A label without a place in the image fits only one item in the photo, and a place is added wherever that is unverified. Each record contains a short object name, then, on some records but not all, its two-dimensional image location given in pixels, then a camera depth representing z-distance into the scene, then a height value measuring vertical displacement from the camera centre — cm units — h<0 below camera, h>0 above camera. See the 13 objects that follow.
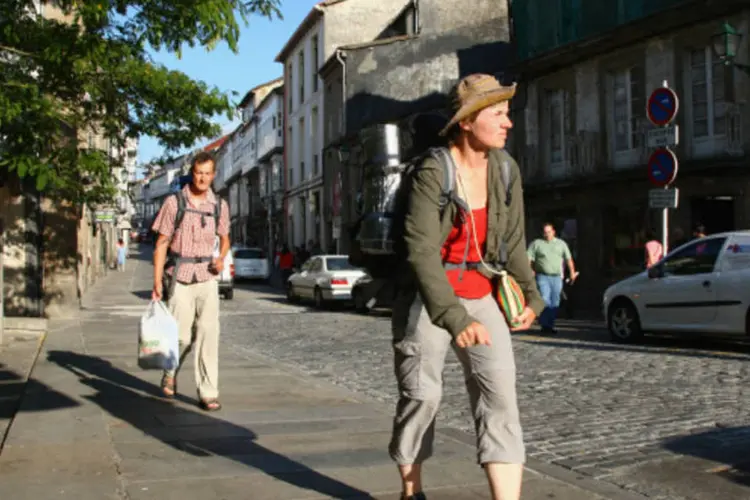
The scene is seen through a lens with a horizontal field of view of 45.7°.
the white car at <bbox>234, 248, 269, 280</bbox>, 3741 +6
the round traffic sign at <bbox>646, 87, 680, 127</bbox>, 1381 +237
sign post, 1387 +178
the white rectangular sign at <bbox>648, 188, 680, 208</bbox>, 1401 +94
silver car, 2156 -41
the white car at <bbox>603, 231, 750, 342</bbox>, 1132 -50
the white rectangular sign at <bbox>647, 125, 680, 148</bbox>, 1384 +189
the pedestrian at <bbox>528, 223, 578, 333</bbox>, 1406 -9
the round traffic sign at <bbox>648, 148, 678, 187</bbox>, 1413 +145
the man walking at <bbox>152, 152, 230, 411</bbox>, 657 +0
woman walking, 338 -10
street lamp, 1619 +395
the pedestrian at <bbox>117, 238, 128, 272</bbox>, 4641 +60
